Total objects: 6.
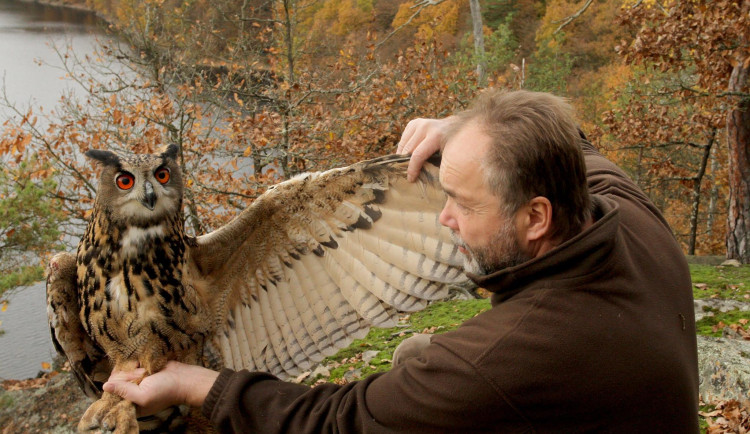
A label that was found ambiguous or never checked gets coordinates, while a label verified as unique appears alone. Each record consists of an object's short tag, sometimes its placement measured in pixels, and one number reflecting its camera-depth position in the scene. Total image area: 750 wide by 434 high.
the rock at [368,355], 5.10
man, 1.46
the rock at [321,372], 5.06
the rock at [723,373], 3.72
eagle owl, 2.62
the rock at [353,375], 4.75
